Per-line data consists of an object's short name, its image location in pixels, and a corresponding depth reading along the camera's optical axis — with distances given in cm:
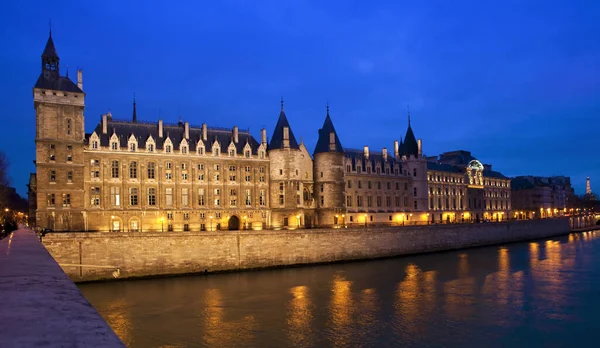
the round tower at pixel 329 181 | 6750
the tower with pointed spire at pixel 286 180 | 6419
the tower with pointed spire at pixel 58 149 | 5012
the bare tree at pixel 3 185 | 5882
